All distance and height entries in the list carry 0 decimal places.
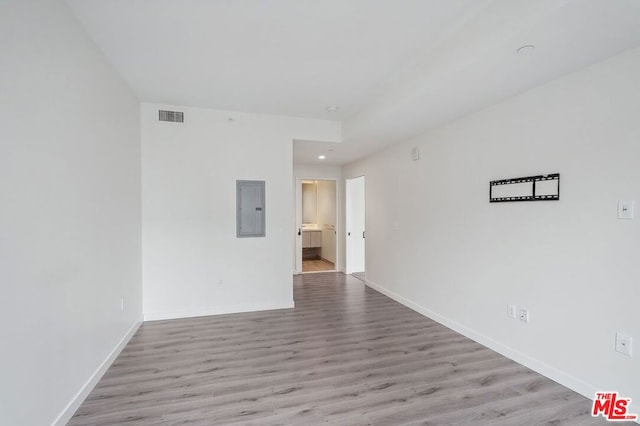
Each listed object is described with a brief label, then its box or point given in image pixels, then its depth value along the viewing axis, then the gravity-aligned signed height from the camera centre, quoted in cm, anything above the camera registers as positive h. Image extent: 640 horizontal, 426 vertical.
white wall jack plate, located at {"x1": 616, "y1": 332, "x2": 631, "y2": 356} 206 -93
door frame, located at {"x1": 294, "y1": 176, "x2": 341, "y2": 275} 686 -33
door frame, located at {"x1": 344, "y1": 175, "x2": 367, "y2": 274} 683 -78
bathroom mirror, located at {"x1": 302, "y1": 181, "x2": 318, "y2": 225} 931 +19
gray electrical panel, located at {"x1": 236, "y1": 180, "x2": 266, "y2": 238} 425 +0
